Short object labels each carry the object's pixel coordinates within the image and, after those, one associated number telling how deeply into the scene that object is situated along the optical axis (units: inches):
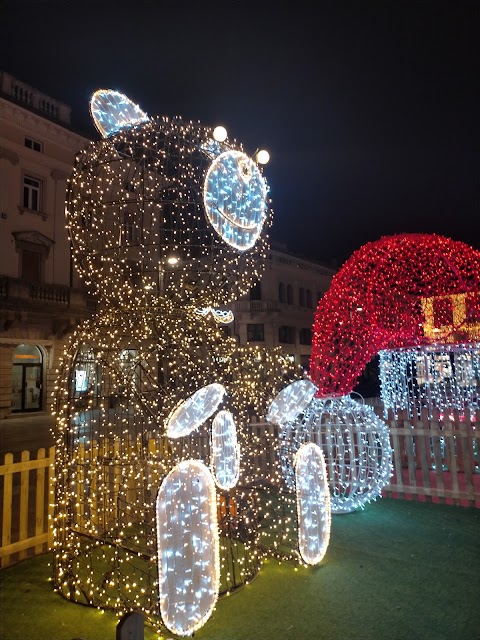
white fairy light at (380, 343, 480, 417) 465.4
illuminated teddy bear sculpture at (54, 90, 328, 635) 147.0
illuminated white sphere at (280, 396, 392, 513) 228.7
